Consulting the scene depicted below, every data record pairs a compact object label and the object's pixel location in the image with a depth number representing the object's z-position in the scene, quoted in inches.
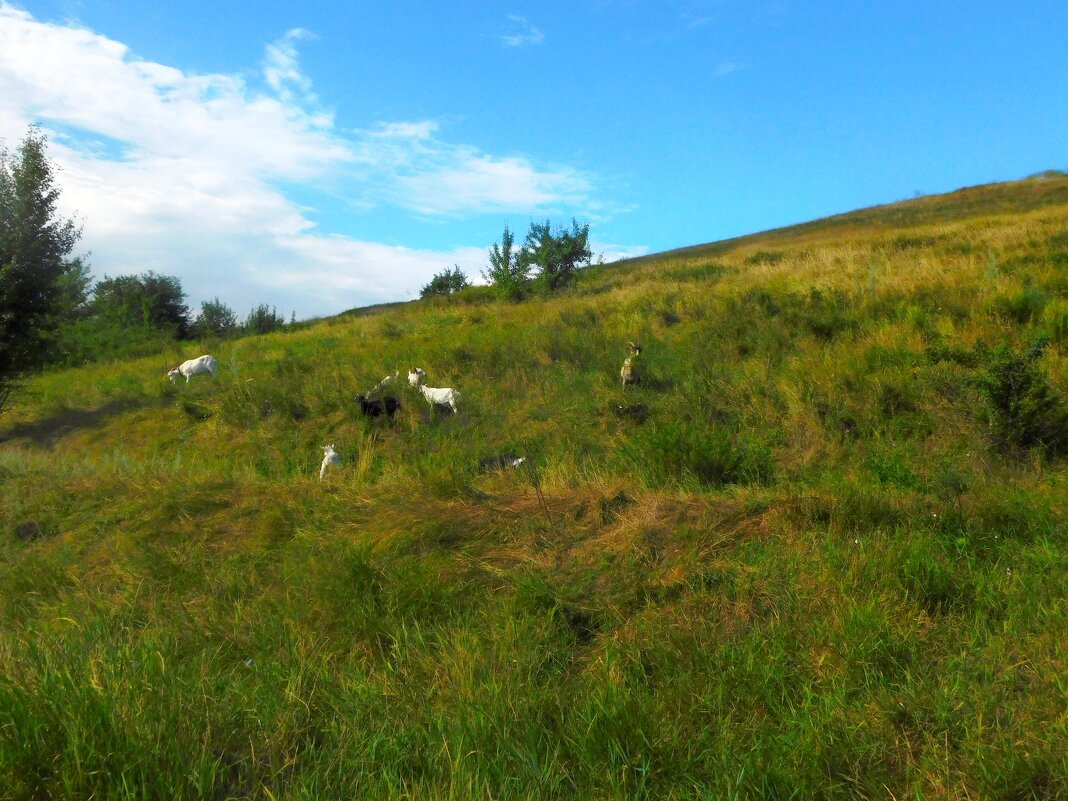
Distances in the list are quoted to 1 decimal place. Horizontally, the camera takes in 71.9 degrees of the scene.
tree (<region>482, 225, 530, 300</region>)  883.4
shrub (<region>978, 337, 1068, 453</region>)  239.9
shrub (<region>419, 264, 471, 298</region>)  1342.3
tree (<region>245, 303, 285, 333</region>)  1036.5
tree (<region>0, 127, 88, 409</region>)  610.2
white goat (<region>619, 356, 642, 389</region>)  394.6
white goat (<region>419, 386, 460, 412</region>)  409.4
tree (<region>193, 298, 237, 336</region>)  1327.5
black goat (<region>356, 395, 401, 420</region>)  411.5
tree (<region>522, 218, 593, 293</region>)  951.0
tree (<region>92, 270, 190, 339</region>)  1360.7
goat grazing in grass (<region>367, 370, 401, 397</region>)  427.0
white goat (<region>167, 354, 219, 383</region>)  611.5
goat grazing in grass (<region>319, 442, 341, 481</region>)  323.8
